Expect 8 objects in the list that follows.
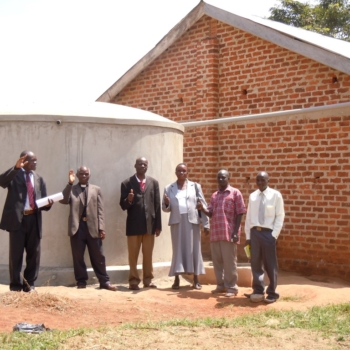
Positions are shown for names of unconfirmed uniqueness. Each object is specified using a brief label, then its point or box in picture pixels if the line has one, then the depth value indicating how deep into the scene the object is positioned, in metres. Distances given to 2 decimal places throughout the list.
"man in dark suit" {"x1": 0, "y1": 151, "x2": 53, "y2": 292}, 8.23
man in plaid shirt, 8.84
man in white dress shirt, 8.31
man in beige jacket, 8.95
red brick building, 10.27
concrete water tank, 9.38
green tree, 22.20
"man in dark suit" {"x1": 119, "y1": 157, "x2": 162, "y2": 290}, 9.17
